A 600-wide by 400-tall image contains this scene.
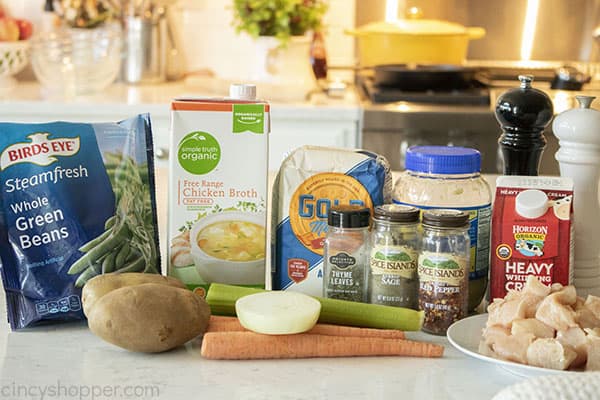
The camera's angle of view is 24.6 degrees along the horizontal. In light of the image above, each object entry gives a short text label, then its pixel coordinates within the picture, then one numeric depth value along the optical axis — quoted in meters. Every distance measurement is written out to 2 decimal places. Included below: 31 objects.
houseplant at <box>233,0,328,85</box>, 2.84
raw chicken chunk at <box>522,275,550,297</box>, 1.20
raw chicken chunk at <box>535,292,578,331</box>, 1.17
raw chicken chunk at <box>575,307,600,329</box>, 1.18
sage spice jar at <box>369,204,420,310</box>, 1.27
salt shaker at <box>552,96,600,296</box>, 1.34
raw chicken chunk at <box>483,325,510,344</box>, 1.18
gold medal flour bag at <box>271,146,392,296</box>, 1.33
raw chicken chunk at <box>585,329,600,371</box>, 1.15
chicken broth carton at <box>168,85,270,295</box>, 1.31
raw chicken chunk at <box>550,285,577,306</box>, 1.19
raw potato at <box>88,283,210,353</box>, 1.20
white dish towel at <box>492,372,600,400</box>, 1.02
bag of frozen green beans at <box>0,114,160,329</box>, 1.28
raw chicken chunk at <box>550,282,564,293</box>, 1.21
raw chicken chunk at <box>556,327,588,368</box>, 1.16
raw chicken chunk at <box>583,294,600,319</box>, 1.19
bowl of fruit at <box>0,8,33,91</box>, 2.90
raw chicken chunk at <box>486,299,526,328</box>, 1.18
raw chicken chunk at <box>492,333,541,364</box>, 1.16
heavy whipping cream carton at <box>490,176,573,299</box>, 1.28
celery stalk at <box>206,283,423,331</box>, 1.26
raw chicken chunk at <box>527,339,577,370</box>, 1.15
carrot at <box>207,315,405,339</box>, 1.24
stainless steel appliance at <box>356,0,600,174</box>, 2.54
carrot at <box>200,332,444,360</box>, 1.21
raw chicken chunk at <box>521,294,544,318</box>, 1.19
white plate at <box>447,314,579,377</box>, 1.15
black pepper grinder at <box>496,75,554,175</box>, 1.36
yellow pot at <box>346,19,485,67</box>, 2.95
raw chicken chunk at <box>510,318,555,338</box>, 1.17
